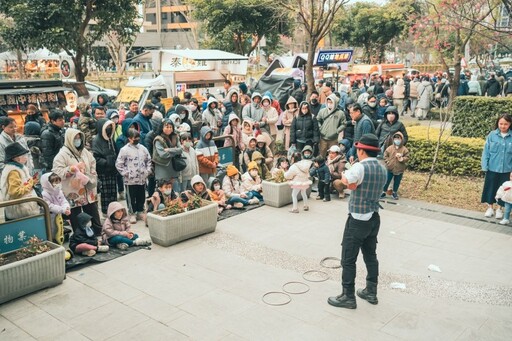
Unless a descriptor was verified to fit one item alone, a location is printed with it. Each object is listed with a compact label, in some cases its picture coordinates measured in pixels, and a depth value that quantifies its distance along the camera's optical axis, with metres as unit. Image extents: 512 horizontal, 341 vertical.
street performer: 5.20
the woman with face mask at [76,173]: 7.04
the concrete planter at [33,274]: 5.63
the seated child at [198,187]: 8.31
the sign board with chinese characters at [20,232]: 5.96
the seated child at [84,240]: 6.90
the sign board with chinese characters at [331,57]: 20.00
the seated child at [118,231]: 7.23
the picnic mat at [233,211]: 8.77
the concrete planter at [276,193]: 9.22
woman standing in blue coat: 8.26
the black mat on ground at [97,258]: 6.64
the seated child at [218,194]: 9.00
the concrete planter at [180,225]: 7.27
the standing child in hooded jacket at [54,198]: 6.71
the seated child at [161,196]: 8.13
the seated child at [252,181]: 9.70
